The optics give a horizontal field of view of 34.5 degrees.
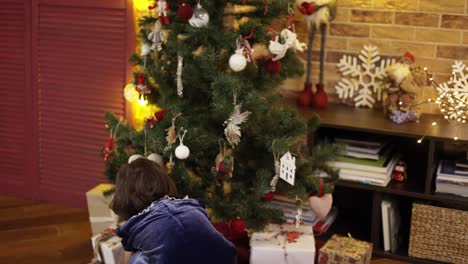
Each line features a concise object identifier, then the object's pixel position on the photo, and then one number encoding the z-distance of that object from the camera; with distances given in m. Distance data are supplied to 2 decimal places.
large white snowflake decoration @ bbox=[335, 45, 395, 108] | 3.93
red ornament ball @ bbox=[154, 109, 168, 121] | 3.17
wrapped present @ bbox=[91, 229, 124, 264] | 3.20
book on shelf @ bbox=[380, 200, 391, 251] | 3.65
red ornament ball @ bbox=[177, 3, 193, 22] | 2.99
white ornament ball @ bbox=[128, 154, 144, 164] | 3.11
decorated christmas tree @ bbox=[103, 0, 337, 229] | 3.01
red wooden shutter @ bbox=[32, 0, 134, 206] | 3.98
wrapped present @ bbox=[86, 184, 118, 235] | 3.64
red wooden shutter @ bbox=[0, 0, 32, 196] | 4.14
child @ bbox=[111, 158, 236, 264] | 2.45
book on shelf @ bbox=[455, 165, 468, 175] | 3.54
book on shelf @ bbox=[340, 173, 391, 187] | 3.63
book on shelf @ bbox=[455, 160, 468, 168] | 3.60
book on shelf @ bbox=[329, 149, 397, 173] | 3.64
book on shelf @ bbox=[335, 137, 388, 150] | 3.71
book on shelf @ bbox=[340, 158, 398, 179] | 3.63
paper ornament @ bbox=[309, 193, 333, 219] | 3.23
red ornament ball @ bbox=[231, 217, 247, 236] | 3.06
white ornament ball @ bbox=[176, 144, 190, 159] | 2.99
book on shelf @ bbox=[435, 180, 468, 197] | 3.52
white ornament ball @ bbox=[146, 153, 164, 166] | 3.12
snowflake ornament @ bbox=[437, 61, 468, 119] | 3.59
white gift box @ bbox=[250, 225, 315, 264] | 3.06
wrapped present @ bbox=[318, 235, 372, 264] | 3.26
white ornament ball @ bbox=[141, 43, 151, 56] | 3.22
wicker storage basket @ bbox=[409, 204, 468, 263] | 3.50
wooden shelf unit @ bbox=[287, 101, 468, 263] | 3.49
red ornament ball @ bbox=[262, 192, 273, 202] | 3.29
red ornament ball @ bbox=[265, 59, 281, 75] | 3.10
